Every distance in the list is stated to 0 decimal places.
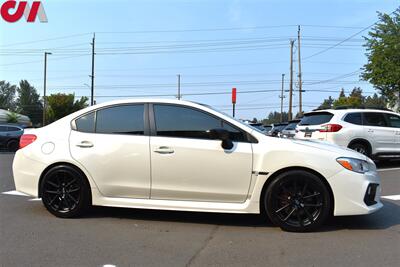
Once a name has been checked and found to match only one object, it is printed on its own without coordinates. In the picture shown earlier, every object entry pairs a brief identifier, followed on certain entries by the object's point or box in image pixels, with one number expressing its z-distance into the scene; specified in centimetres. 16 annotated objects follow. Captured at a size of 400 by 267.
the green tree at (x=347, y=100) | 6981
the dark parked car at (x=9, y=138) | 2234
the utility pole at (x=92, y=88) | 4278
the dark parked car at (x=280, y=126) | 2190
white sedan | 528
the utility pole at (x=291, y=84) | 4572
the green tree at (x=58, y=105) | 6656
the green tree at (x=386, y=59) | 2330
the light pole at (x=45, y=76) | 5140
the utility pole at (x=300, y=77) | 4439
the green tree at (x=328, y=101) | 8932
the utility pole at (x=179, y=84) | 7132
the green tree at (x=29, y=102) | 10394
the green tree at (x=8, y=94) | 12366
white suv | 1173
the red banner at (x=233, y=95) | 1627
